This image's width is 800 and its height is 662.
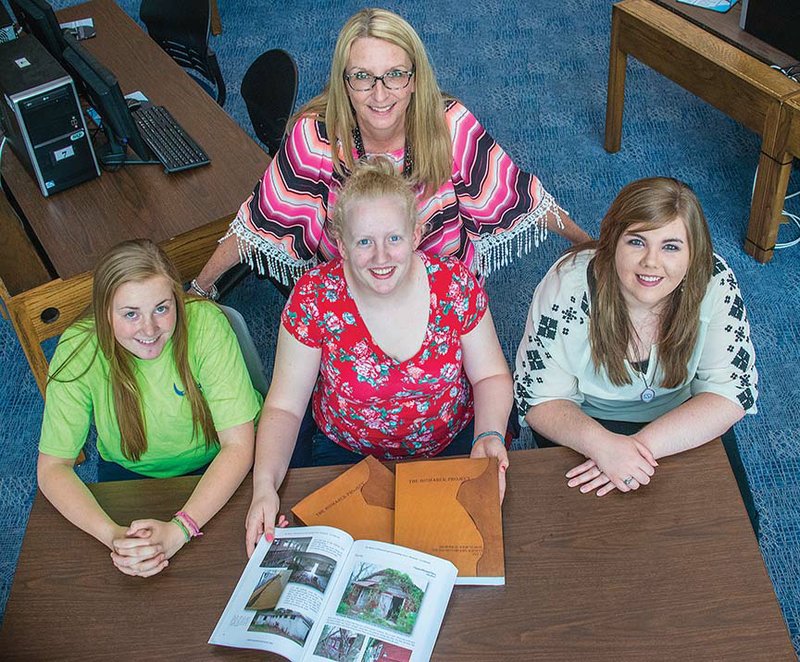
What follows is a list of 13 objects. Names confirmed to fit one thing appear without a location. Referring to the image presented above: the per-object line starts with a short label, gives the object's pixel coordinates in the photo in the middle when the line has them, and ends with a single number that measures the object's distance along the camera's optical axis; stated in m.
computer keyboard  2.86
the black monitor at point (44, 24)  2.94
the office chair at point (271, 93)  2.95
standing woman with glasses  2.20
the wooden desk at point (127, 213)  2.58
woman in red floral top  1.91
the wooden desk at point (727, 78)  3.08
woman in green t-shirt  1.94
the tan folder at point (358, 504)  1.74
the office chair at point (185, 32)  3.43
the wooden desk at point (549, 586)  1.54
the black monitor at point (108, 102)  2.70
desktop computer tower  2.62
